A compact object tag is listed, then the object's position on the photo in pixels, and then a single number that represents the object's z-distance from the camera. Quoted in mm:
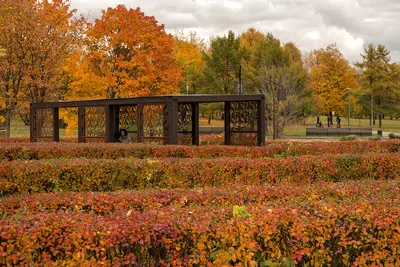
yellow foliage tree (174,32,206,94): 56906
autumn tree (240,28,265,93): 50669
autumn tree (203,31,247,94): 54344
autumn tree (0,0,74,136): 31281
